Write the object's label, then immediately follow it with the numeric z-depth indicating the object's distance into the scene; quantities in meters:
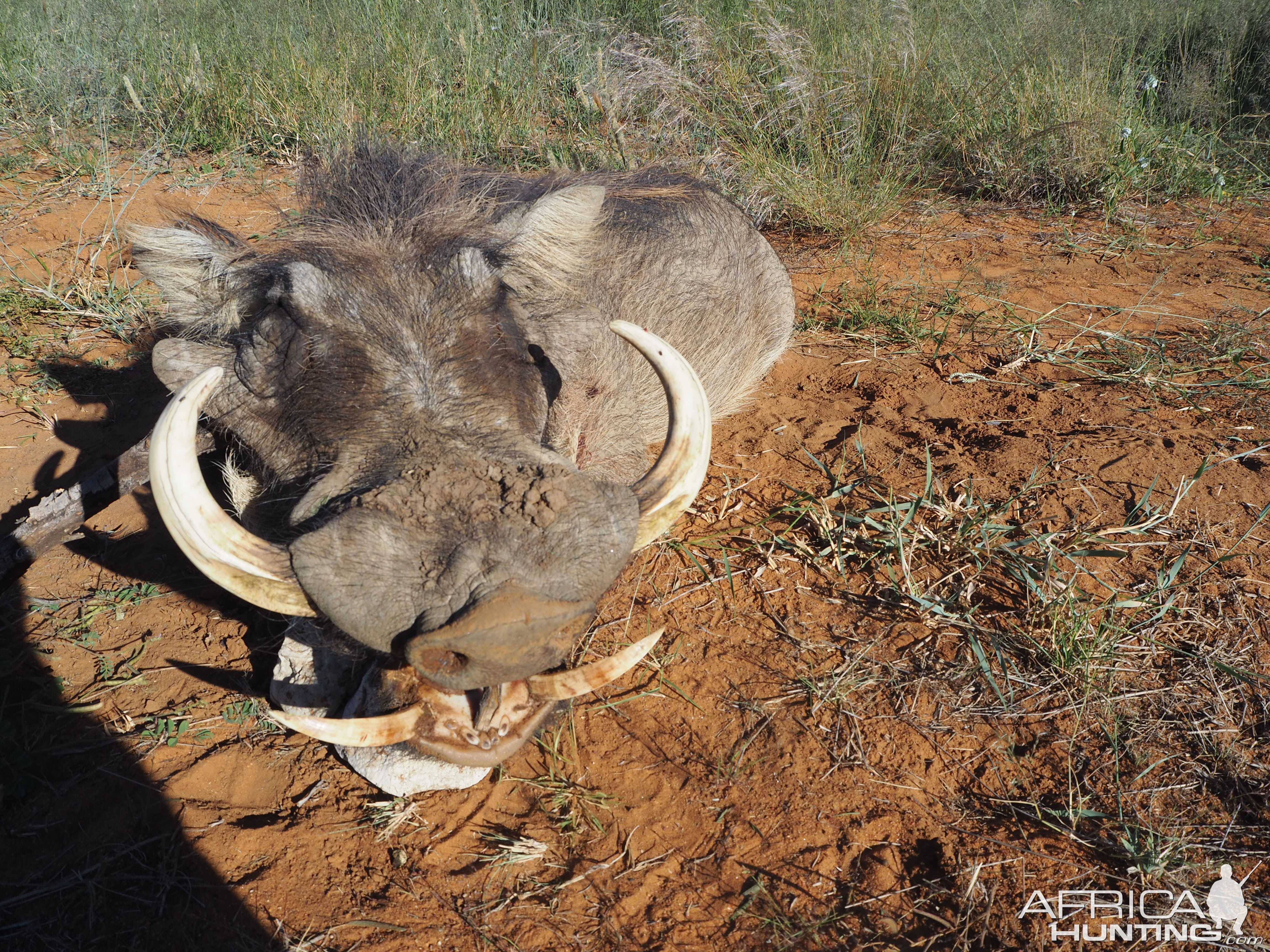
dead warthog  0.84
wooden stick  1.11
